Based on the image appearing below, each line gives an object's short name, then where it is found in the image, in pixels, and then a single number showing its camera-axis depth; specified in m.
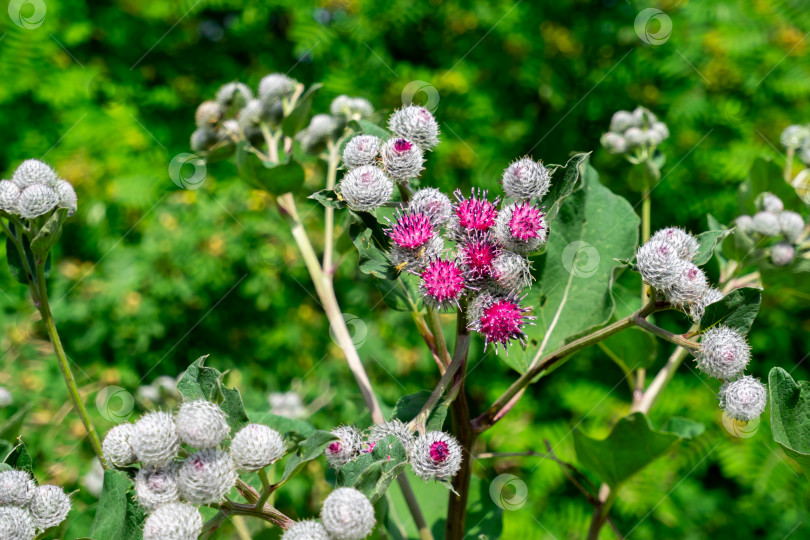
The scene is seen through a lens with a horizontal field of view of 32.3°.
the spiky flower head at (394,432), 0.62
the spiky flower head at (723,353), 0.62
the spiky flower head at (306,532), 0.57
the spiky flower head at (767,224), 0.80
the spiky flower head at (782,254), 0.79
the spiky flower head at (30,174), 0.68
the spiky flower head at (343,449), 0.63
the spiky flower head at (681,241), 0.64
